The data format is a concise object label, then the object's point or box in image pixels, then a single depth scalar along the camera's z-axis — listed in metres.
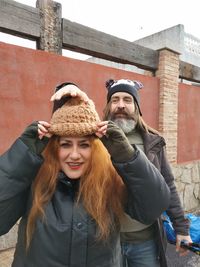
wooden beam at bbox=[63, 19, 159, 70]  3.50
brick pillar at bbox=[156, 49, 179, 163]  4.79
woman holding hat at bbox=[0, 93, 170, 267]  1.17
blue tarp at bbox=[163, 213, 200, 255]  2.34
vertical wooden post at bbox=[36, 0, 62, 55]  3.22
